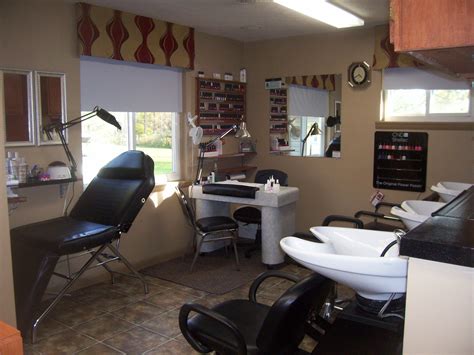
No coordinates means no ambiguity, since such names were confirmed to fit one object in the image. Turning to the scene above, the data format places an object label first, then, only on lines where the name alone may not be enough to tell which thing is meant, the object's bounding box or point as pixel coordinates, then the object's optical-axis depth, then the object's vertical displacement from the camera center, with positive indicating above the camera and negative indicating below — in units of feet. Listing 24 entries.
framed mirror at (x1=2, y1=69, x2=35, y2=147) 11.46 +0.74
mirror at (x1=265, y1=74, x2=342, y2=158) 17.02 +0.88
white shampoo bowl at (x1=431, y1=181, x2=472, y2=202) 11.85 -1.31
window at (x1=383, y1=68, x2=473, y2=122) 14.58 +1.36
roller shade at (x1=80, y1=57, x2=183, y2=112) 13.44 +1.59
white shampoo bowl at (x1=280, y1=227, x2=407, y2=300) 4.94 -1.45
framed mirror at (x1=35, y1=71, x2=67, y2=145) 12.08 +0.96
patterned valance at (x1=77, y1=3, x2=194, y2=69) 12.90 +3.00
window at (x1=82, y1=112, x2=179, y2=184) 13.91 -0.08
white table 14.43 -2.35
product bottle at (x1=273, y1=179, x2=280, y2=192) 14.75 -1.53
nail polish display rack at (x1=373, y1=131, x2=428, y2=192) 15.23 -0.71
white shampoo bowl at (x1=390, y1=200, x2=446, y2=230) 8.50 -1.44
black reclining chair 10.28 -2.20
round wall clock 15.96 +2.19
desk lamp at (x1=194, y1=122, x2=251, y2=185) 16.35 -0.24
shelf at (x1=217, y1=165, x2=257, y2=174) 18.08 -1.21
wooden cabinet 4.82 +1.19
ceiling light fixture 11.88 +3.46
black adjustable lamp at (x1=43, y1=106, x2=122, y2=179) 12.13 +0.31
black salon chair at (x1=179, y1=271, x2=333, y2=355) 6.01 -2.73
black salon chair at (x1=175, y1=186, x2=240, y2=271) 14.60 -2.71
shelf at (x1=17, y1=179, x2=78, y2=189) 11.20 -1.13
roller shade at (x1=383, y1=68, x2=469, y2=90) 14.51 +1.88
